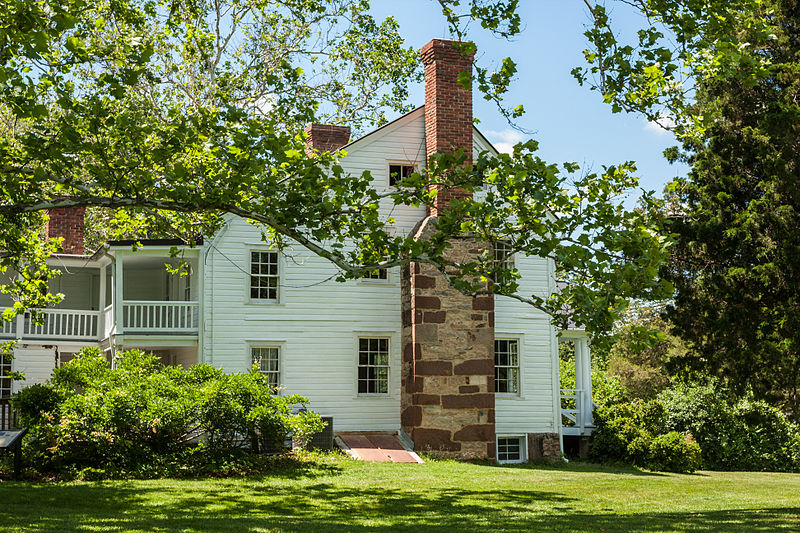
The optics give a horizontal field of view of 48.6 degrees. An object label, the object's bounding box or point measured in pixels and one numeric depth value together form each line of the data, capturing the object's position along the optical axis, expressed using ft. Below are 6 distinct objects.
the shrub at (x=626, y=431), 75.31
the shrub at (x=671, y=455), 73.67
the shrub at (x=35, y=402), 52.55
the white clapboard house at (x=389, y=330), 69.21
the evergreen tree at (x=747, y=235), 55.47
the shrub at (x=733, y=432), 85.05
